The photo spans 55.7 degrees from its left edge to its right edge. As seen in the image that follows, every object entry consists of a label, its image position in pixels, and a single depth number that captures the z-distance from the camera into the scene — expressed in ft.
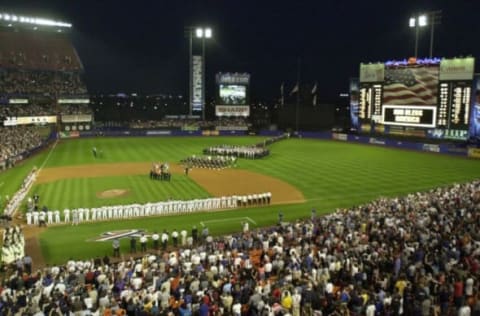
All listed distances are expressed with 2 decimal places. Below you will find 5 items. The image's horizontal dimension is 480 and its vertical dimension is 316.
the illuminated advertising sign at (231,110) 271.28
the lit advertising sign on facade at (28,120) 216.08
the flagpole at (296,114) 277.56
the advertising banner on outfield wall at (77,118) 251.39
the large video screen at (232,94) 269.44
